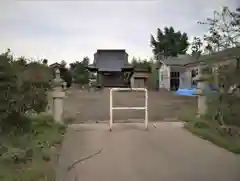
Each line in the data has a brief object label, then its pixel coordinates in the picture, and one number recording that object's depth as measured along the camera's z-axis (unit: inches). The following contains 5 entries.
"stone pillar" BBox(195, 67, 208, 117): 143.9
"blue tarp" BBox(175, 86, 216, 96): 425.1
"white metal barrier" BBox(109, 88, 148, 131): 137.8
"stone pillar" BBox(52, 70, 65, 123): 139.4
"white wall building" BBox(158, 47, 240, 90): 539.0
